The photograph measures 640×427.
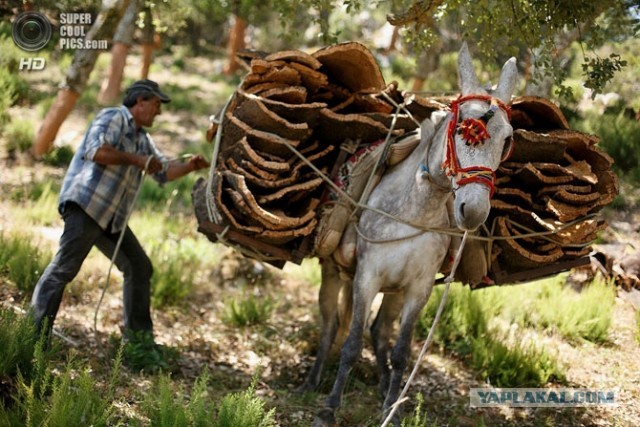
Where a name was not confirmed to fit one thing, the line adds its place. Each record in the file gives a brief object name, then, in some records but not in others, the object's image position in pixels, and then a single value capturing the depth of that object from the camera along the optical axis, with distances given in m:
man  9.05
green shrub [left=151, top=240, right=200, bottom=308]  12.74
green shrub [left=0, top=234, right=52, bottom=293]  11.18
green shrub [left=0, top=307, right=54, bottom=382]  7.17
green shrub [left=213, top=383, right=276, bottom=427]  6.54
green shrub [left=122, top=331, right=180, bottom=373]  9.48
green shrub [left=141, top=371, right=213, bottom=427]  6.31
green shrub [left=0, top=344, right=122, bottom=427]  6.03
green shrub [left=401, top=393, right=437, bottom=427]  8.68
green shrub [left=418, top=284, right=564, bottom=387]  10.48
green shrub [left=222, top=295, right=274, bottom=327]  12.49
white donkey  7.12
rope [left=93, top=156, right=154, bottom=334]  9.28
